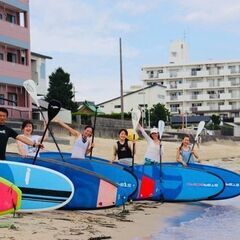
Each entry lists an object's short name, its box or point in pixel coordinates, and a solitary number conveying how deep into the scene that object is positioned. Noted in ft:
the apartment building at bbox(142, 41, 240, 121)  277.64
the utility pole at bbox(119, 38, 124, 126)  161.87
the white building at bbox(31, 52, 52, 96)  139.25
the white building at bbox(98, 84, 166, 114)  256.32
